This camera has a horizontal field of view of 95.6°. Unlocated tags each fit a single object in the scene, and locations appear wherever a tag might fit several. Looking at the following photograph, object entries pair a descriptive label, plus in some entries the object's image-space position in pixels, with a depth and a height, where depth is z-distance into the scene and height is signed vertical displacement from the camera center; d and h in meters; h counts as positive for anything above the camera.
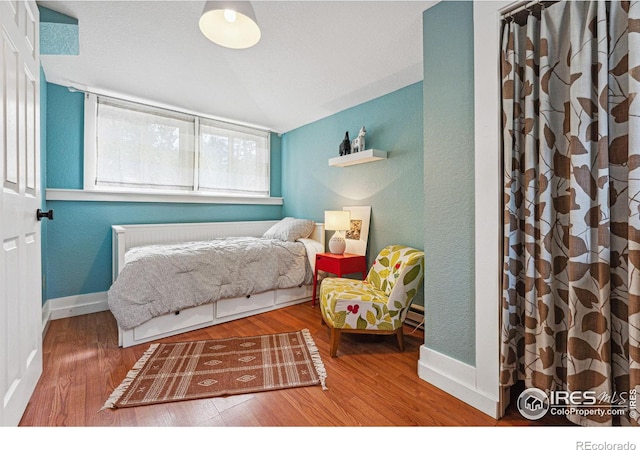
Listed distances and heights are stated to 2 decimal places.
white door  1.15 +0.08
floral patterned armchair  2.07 -0.58
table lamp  3.11 -0.01
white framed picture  3.19 -0.06
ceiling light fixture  1.32 +0.92
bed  2.25 -0.45
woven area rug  1.67 -0.95
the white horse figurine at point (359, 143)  3.15 +0.90
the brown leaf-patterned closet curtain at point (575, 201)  1.17 +0.10
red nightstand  2.89 -0.40
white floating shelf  2.96 +0.72
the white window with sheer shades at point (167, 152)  3.13 +0.92
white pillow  3.47 -0.06
